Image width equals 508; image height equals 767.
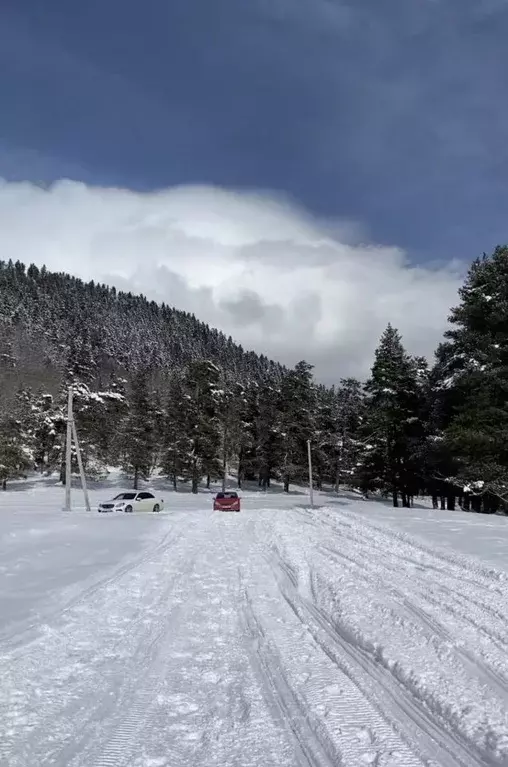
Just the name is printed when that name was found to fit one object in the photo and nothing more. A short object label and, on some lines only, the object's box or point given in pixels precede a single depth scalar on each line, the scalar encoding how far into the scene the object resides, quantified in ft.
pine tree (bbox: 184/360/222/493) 200.64
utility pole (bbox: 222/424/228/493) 210.18
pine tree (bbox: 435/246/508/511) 86.74
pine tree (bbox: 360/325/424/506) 155.74
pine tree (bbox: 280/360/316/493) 213.87
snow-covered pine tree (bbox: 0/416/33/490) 174.60
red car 122.42
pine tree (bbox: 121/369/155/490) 208.13
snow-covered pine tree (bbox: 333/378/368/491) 255.50
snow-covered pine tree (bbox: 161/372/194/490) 199.72
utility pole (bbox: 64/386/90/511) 108.55
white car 114.87
